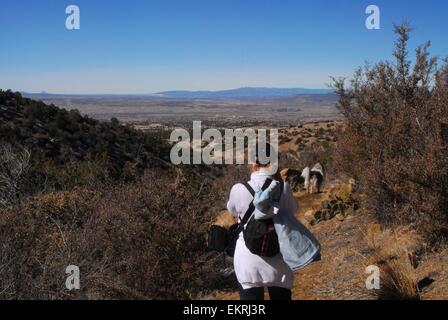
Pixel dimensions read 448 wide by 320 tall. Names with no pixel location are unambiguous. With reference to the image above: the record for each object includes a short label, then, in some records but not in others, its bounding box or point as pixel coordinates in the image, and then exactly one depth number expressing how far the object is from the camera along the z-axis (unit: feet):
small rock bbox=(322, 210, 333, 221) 34.42
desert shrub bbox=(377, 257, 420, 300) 17.85
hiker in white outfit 12.79
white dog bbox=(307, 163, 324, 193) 44.98
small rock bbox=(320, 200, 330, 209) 35.57
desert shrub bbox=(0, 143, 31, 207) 32.22
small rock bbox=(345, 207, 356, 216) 33.30
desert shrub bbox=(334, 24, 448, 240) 21.66
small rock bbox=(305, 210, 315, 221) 36.78
